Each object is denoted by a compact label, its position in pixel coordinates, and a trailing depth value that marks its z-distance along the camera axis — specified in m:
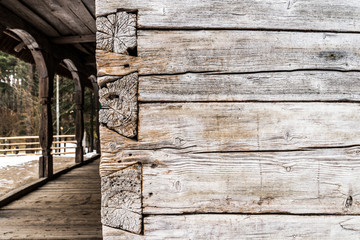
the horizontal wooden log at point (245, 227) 1.07
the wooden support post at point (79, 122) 6.86
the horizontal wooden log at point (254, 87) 1.07
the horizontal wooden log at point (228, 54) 1.07
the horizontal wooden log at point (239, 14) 1.08
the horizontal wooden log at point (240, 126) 1.07
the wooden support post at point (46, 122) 4.73
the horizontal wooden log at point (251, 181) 1.06
